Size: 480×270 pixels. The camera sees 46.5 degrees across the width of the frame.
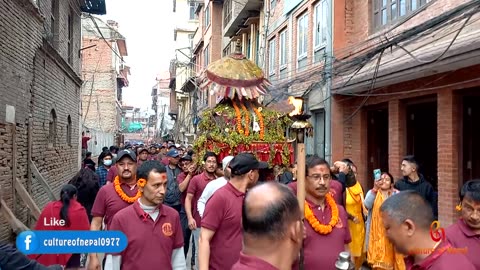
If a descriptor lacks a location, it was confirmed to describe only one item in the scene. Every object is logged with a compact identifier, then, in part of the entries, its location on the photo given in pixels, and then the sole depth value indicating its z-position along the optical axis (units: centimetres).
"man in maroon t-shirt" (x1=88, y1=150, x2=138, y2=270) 597
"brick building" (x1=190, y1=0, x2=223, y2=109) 3472
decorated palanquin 798
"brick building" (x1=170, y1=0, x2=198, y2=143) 4852
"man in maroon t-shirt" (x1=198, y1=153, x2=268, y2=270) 480
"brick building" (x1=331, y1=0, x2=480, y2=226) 857
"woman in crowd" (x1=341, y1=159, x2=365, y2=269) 798
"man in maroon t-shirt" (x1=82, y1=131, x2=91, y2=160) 2453
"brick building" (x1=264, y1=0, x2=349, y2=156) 1382
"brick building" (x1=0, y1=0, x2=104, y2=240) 1046
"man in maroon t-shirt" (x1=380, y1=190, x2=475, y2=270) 291
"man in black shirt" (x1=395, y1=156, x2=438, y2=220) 758
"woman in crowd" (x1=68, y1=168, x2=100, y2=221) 928
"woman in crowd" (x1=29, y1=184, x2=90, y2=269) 626
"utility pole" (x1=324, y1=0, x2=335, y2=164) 1338
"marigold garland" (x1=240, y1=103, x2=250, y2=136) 803
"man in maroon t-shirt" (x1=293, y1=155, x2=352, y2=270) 443
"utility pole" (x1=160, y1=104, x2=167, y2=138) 6341
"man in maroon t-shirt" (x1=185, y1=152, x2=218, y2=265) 784
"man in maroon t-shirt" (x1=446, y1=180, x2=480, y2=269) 419
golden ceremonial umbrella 805
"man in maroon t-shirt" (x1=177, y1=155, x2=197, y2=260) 881
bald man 246
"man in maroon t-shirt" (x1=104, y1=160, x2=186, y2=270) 450
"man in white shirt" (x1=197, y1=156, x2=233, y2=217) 652
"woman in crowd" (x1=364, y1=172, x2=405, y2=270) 717
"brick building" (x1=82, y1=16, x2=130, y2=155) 4247
